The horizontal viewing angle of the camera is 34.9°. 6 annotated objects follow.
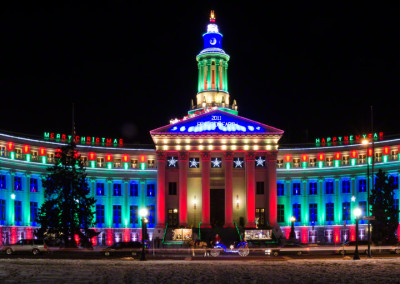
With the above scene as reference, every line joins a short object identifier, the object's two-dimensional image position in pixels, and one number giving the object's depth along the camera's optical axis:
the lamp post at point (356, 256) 54.44
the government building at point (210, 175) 94.62
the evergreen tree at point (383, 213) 76.75
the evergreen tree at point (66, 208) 75.75
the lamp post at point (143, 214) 62.90
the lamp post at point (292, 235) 82.62
